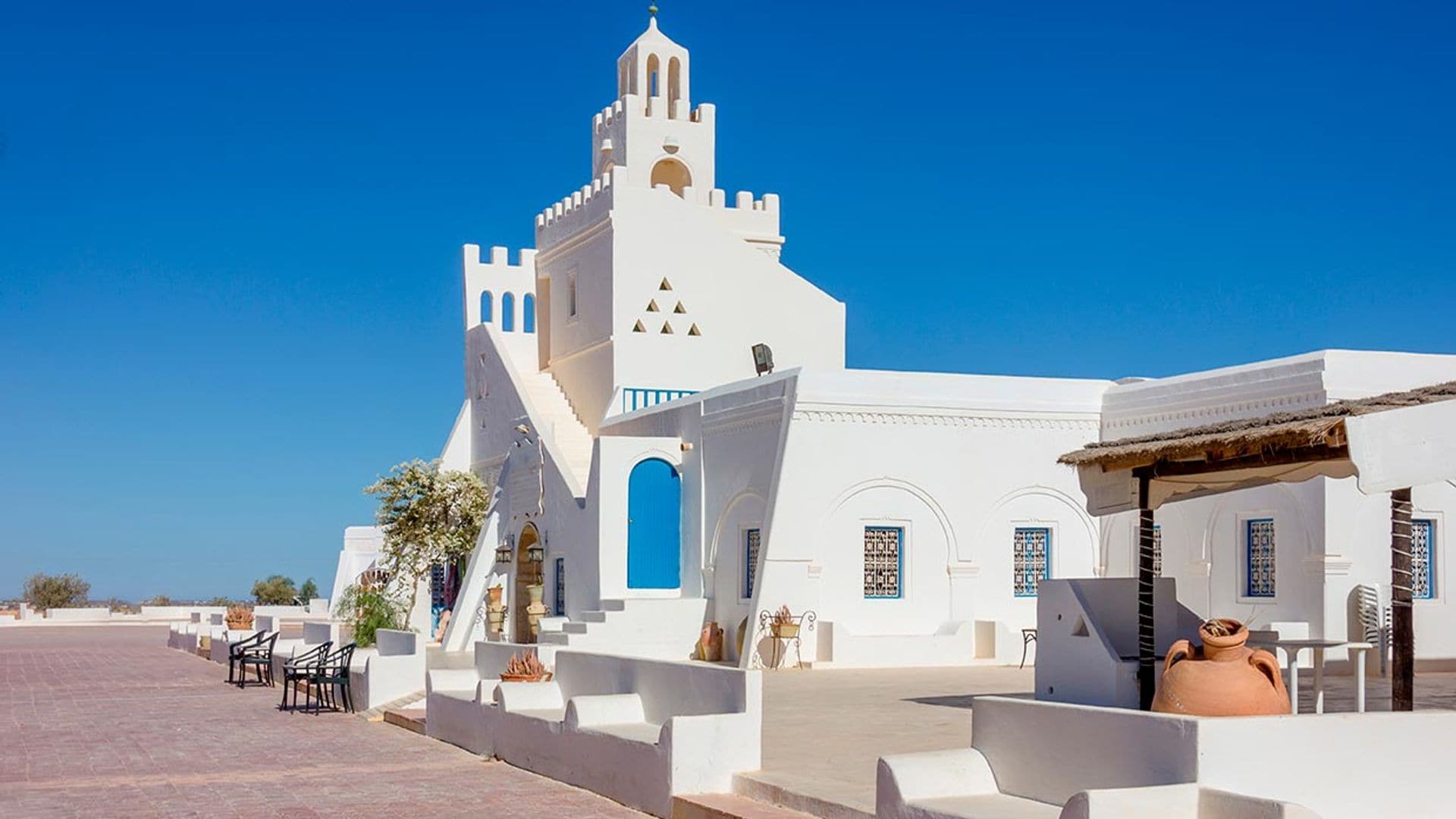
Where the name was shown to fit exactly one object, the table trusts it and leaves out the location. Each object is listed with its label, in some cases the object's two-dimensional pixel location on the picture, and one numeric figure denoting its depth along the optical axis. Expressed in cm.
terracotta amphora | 735
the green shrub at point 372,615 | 2219
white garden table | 966
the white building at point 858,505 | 1900
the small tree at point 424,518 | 3083
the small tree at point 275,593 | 5769
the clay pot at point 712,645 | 2223
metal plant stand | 2048
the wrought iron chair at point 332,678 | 1767
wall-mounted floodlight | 2547
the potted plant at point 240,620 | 3241
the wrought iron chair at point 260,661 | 2117
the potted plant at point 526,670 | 1391
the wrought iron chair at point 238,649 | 2181
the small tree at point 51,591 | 5691
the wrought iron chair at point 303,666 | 1805
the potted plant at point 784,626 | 2038
